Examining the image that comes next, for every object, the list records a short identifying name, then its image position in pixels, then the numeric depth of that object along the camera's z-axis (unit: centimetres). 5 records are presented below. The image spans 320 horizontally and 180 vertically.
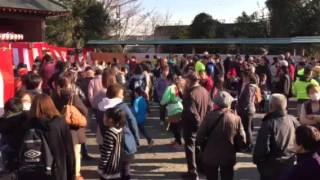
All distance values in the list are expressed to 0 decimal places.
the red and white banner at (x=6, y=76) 839
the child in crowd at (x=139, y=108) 1079
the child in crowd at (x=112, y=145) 641
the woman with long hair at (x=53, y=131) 550
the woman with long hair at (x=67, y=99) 737
